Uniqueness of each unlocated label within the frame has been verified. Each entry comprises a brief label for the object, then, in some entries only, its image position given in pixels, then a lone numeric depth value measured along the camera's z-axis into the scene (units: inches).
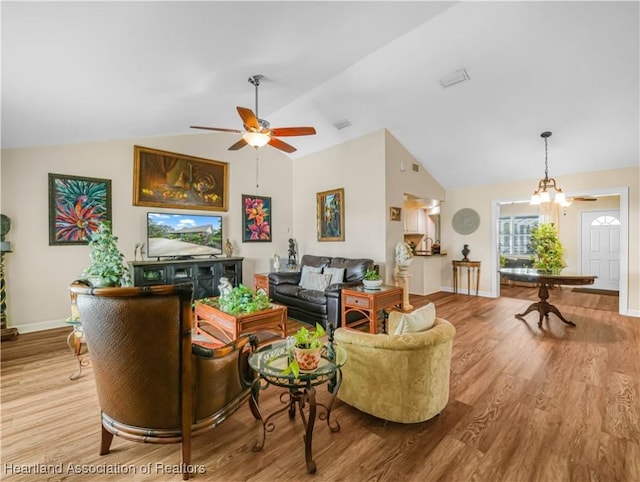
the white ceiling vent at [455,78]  145.6
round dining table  159.5
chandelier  170.1
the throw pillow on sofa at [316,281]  189.3
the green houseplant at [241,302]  128.3
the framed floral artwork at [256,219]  246.8
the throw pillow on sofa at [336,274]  189.3
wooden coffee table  122.5
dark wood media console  187.6
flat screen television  202.7
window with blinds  328.5
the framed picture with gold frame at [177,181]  199.0
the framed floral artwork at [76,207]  169.8
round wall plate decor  257.8
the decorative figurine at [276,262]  239.0
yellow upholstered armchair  77.6
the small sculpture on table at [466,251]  260.6
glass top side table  66.1
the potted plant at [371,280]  163.3
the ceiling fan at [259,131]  124.0
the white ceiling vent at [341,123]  203.3
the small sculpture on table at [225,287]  140.6
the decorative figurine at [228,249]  233.3
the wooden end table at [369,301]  154.9
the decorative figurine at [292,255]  253.9
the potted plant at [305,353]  67.9
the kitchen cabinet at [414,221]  290.7
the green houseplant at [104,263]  107.0
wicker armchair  56.1
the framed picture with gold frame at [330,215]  234.7
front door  274.2
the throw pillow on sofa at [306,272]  205.5
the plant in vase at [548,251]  183.9
